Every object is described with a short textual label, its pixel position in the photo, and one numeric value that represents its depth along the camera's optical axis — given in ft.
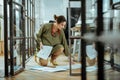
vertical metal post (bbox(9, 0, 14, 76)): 13.06
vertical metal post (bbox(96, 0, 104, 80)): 3.01
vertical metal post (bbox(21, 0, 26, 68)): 15.46
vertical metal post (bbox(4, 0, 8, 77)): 13.04
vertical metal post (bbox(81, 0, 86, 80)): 4.88
